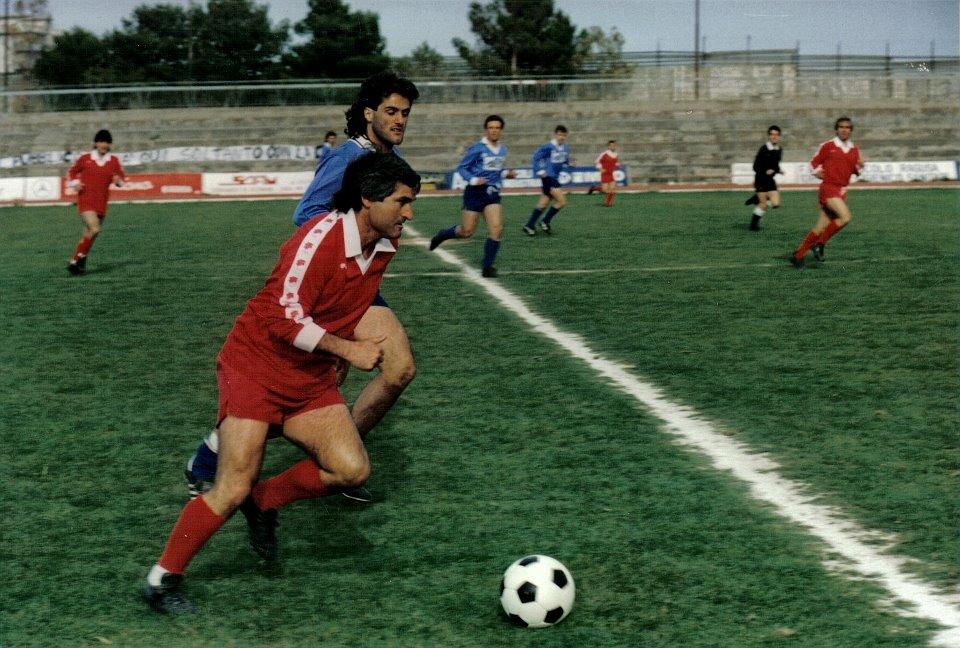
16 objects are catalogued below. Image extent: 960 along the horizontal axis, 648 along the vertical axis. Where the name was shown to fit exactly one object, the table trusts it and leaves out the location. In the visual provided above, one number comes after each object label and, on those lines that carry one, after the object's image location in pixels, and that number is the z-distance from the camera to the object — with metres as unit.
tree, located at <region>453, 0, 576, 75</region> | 72.06
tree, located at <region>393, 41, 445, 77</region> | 53.53
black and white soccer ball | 3.71
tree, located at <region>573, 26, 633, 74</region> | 81.18
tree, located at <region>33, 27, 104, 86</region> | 56.28
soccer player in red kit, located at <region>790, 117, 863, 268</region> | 14.05
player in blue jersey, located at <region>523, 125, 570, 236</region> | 19.48
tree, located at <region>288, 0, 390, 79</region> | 62.06
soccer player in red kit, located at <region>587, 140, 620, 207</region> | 26.94
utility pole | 47.47
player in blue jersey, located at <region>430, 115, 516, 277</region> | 12.99
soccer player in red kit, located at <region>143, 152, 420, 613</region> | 3.90
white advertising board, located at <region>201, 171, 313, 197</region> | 34.34
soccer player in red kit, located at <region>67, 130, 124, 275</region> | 14.55
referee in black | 20.67
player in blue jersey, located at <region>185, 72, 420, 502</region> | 5.42
